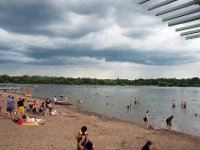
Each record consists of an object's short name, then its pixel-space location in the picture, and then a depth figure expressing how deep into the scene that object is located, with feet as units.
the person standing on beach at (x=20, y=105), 39.15
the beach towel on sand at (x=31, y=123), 35.13
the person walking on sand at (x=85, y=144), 18.30
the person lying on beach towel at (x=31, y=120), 36.40
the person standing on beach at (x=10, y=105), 37.92
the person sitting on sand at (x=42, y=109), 50.10
